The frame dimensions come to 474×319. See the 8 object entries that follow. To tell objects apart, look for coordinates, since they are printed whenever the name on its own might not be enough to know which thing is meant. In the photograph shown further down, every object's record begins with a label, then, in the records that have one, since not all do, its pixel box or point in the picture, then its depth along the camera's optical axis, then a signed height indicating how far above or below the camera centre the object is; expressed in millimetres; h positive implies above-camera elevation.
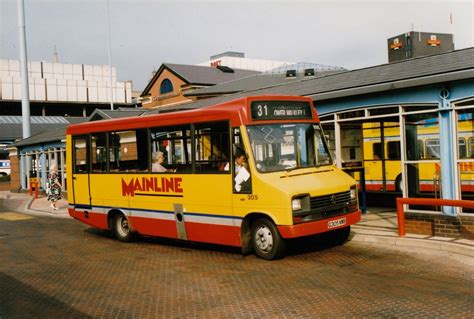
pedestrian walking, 21656 -978
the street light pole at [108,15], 52706 +14704
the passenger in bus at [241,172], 9984 -327
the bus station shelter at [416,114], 11250 +788
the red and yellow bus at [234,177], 9672 -446
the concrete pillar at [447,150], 11258 -97
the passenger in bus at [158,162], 11891 -83
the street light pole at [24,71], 33750 +6183
